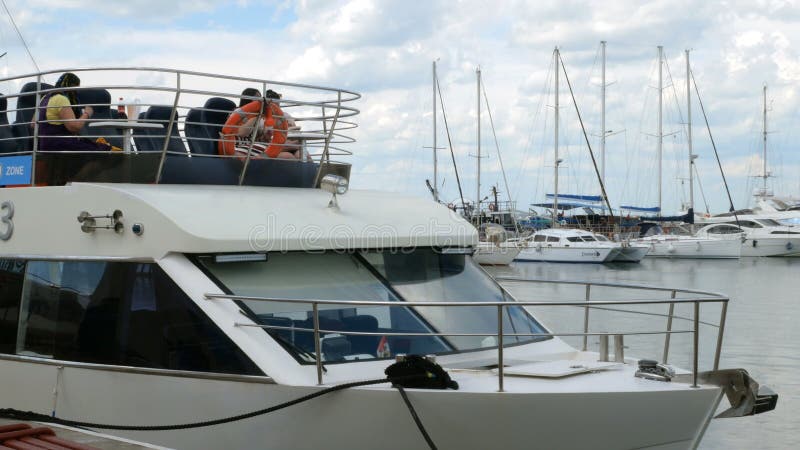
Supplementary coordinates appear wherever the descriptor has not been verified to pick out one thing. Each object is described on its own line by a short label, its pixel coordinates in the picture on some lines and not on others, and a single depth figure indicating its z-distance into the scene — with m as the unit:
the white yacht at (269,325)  6.07
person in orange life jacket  8.72
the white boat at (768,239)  64.38
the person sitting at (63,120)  8.27
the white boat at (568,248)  57.88
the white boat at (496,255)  53.31
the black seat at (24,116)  9.11
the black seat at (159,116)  9.16
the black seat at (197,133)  9.08
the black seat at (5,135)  9.16
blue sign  8.21
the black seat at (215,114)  9.34
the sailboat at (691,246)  62.72
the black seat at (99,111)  9.01
